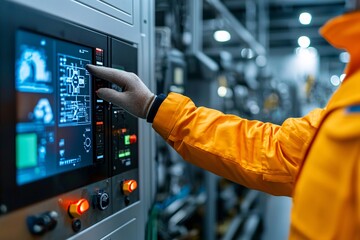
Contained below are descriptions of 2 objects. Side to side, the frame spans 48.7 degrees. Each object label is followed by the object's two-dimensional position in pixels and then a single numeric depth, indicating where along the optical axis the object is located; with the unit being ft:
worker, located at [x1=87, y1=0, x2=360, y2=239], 2.61
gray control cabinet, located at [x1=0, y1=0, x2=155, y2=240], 2.99
